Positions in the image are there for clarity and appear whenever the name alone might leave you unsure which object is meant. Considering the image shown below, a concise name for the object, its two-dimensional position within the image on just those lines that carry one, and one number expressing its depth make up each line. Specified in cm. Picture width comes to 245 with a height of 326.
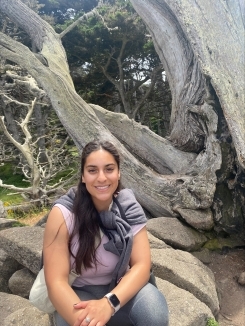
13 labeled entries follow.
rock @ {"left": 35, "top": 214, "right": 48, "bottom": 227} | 432
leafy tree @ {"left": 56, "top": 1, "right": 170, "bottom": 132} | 1357
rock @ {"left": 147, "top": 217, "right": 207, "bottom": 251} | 371
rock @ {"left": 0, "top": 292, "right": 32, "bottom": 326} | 254
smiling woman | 174
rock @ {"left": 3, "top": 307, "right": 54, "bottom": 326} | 234
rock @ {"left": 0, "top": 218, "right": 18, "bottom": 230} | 473
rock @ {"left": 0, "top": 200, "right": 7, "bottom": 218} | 642
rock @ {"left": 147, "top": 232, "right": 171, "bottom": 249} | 341
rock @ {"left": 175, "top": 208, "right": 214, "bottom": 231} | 392
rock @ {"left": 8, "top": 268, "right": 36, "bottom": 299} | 305
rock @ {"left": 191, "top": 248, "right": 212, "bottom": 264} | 376
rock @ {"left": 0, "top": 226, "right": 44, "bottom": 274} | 294
